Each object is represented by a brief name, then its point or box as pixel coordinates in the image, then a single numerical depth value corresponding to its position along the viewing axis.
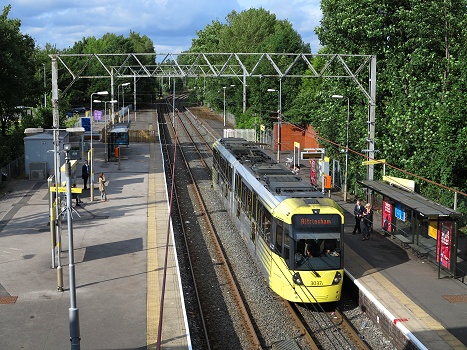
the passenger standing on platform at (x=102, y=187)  27.70
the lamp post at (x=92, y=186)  27.38
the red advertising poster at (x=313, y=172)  32.27
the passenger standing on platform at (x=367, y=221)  20.87
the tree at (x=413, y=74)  23.41
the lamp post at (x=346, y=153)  27.83
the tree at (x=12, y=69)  35.91
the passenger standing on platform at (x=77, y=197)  26.32
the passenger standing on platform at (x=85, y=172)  29.81
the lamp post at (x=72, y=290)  11.20
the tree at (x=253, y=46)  53.50
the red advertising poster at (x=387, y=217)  20.81
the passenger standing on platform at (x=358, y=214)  21.20
